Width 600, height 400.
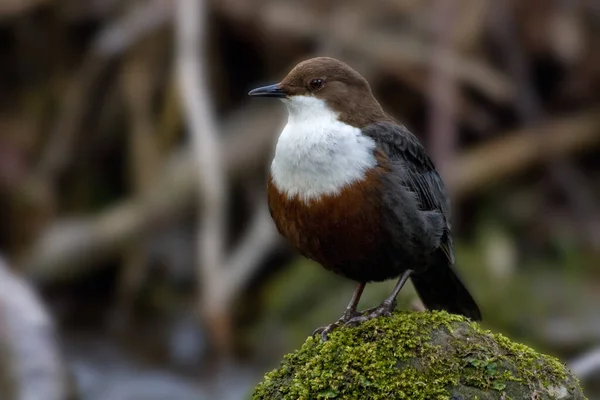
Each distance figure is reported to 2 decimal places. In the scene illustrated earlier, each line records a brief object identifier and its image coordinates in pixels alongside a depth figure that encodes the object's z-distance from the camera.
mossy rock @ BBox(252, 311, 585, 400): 6.04
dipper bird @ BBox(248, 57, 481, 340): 7.32
